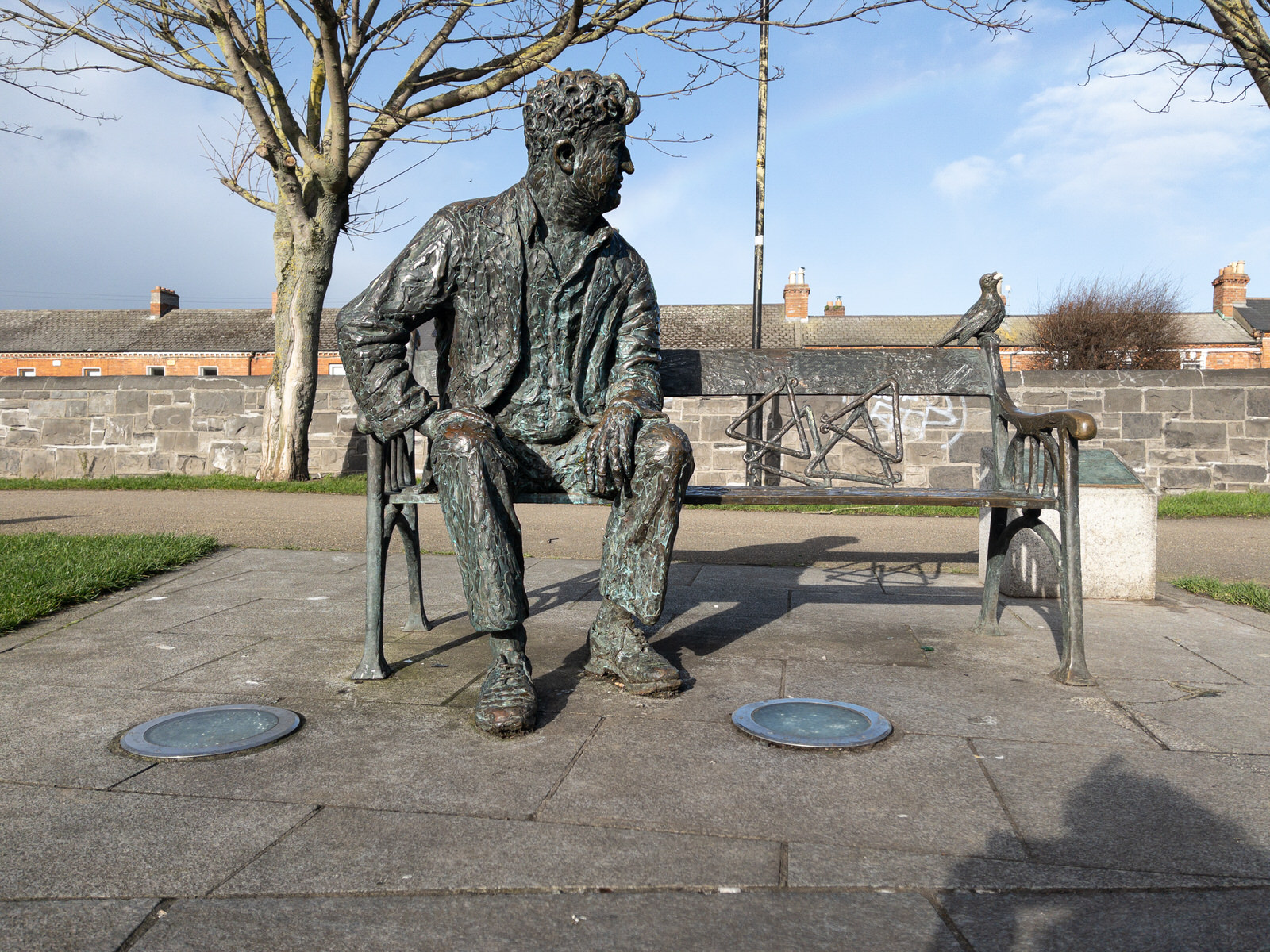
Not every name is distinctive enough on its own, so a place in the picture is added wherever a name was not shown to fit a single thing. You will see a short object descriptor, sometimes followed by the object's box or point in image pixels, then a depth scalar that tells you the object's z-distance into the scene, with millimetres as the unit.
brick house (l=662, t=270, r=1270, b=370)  40781
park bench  3086
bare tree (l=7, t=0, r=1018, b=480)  10867
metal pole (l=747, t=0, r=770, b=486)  12984
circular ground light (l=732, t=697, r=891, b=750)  2473
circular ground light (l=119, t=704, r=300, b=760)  2365
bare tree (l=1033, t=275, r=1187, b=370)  30125
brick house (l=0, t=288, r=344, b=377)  41438
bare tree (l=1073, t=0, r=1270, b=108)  8023
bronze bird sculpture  3902
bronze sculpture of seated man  2713
